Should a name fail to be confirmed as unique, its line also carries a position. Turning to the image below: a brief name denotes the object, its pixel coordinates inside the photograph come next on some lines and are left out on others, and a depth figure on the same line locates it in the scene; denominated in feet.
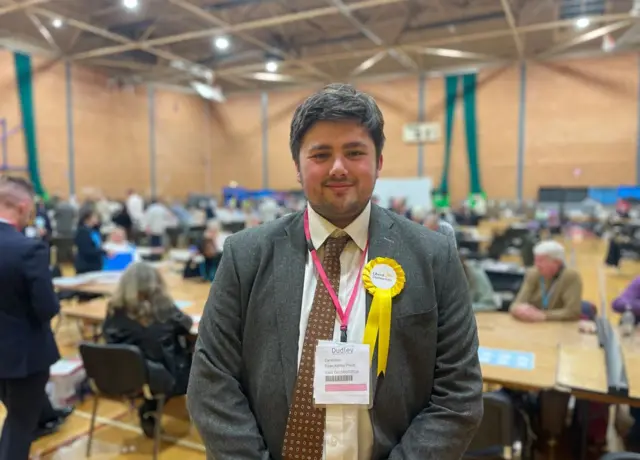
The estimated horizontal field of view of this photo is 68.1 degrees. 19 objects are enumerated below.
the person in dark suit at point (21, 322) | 6.90
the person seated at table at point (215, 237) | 14.84
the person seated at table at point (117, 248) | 16.43
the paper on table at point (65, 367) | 10.84
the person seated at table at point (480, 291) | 11.62
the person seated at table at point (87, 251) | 17.35
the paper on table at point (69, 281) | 13.74
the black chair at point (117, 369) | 8.56
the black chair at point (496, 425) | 7.00
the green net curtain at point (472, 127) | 44.60
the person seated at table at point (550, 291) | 10.39
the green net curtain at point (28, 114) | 36.94
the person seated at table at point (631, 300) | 10.14
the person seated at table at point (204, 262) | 14.26
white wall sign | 46.26
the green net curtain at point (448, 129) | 45.24
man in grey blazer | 3.34
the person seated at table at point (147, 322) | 9.37
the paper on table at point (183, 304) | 11.49
